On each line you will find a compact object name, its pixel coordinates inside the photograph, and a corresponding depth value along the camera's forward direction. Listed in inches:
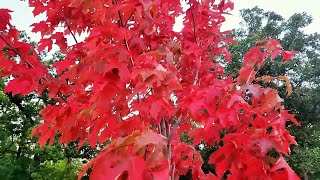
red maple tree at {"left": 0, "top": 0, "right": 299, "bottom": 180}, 52.4
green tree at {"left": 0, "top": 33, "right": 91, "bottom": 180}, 375.4
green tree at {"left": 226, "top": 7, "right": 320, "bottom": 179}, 366.0
